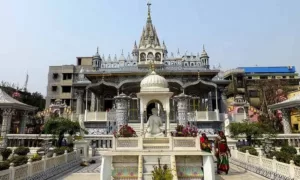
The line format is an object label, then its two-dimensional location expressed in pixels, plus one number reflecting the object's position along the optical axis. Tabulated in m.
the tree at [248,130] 15.54
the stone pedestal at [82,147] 15.27
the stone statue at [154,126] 11.33
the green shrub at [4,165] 7.96
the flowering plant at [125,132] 9.58
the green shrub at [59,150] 12.69
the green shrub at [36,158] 10.18
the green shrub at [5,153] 13.85
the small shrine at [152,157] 8.36
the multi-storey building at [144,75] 25.45
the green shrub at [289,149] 13.27
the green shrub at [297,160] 9.41
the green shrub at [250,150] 12.24
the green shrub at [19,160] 9.70
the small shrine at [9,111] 19.71
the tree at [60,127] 15.97
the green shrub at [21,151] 14.96
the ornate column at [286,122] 21.52
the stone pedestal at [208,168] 8.25
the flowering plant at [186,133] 9.71
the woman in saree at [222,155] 10.05
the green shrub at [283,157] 10.10
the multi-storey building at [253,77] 49.26
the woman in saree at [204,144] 9.89
